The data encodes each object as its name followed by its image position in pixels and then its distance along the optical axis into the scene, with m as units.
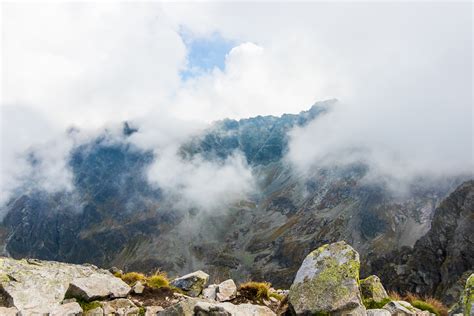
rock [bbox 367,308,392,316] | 14.86
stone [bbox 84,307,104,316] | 14.58
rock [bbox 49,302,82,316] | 13.57
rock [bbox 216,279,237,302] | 18.06
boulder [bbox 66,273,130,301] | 15.40
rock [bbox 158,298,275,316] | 13.30
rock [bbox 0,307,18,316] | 14.10
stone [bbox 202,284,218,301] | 18.56
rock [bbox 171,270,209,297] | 19.67
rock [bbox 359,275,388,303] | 17.74
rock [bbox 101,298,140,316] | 14.98
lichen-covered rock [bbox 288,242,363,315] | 14.54
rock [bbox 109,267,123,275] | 23.51
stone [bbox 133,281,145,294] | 17.55
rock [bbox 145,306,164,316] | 15.12
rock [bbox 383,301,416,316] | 16.12
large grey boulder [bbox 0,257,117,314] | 14.98
